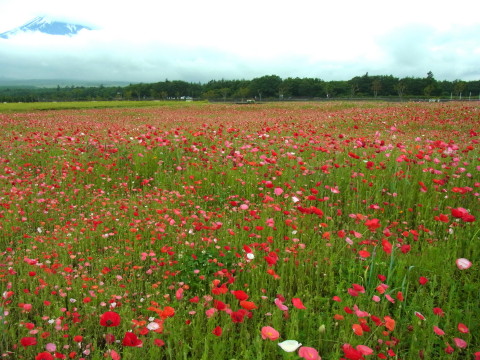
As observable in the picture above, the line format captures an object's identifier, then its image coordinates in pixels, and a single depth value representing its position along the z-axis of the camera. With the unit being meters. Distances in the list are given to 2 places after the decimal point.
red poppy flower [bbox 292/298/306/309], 1.82
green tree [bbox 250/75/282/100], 125.23
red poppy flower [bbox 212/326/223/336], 1.75
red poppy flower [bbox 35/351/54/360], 1.65
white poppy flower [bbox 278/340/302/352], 1.52
